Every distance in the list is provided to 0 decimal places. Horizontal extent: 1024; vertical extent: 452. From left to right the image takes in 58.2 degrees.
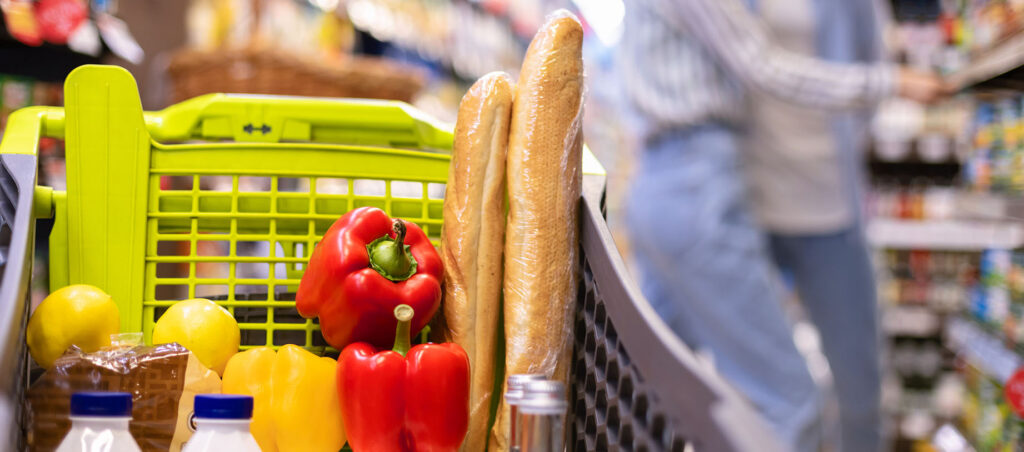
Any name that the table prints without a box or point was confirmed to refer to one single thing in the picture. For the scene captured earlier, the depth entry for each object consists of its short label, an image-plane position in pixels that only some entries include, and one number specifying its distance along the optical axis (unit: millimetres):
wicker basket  2486
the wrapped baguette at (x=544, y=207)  1041
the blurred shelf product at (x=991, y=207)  2598
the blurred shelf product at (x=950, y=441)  3436
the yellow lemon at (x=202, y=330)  1012
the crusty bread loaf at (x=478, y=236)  1084
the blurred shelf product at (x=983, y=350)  2771
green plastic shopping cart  854
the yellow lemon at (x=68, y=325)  948
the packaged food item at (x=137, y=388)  837
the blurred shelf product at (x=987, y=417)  2979
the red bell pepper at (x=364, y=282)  1031
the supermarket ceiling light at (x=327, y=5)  3631
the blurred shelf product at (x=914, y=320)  4305
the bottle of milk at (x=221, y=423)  716
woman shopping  2031
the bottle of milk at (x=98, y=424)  697
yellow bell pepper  995
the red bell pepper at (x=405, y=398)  980
